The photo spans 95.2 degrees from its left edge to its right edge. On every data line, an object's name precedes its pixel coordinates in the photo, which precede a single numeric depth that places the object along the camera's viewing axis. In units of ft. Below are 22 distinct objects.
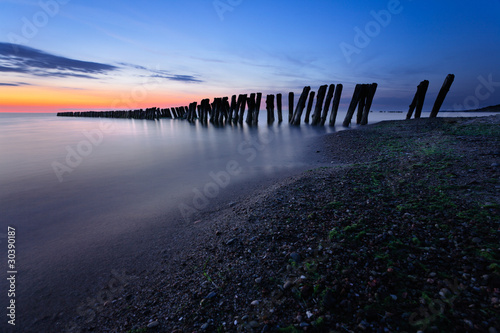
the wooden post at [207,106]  86.94
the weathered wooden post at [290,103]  60.60
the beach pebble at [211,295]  5.74
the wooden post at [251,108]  68.28
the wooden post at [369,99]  43.37
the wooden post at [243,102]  71.72
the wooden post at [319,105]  50.80
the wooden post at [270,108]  67.18
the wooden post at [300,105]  55.36
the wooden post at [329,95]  48.82
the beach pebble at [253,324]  4.81
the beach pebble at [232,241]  7.74
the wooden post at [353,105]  43.94
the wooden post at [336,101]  47.01
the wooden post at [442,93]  36.88
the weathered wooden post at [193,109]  98.17
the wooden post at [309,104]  56.34
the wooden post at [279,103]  67.46
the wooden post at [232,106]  74.41
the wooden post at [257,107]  66.20
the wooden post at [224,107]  78.38
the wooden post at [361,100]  44.05
